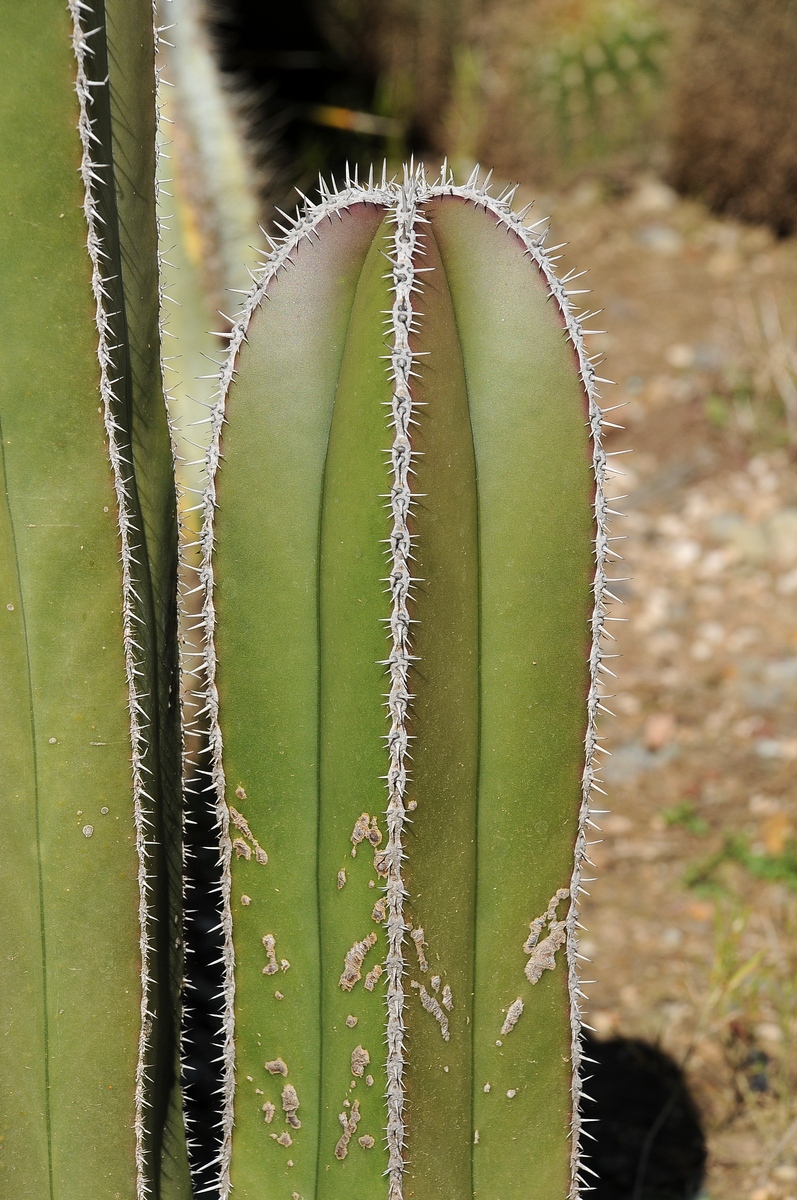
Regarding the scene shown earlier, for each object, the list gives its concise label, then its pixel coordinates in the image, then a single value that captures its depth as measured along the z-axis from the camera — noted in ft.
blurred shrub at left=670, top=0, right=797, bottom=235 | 16.47
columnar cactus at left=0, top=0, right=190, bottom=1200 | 3.84
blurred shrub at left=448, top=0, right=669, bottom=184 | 17.61
